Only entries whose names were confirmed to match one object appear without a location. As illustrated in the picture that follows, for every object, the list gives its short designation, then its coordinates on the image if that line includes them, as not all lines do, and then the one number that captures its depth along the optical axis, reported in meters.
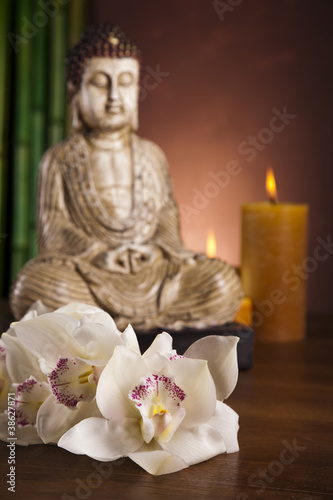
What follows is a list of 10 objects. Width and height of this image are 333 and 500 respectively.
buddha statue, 0.95
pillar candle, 1.02
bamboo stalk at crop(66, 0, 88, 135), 1.19
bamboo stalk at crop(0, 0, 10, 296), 1.19
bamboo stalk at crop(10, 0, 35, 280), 1.20
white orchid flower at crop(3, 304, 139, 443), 0.69
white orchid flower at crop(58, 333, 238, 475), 0.67
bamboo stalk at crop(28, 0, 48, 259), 1.21
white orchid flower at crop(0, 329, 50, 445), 0.71
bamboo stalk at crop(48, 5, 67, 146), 1.19
